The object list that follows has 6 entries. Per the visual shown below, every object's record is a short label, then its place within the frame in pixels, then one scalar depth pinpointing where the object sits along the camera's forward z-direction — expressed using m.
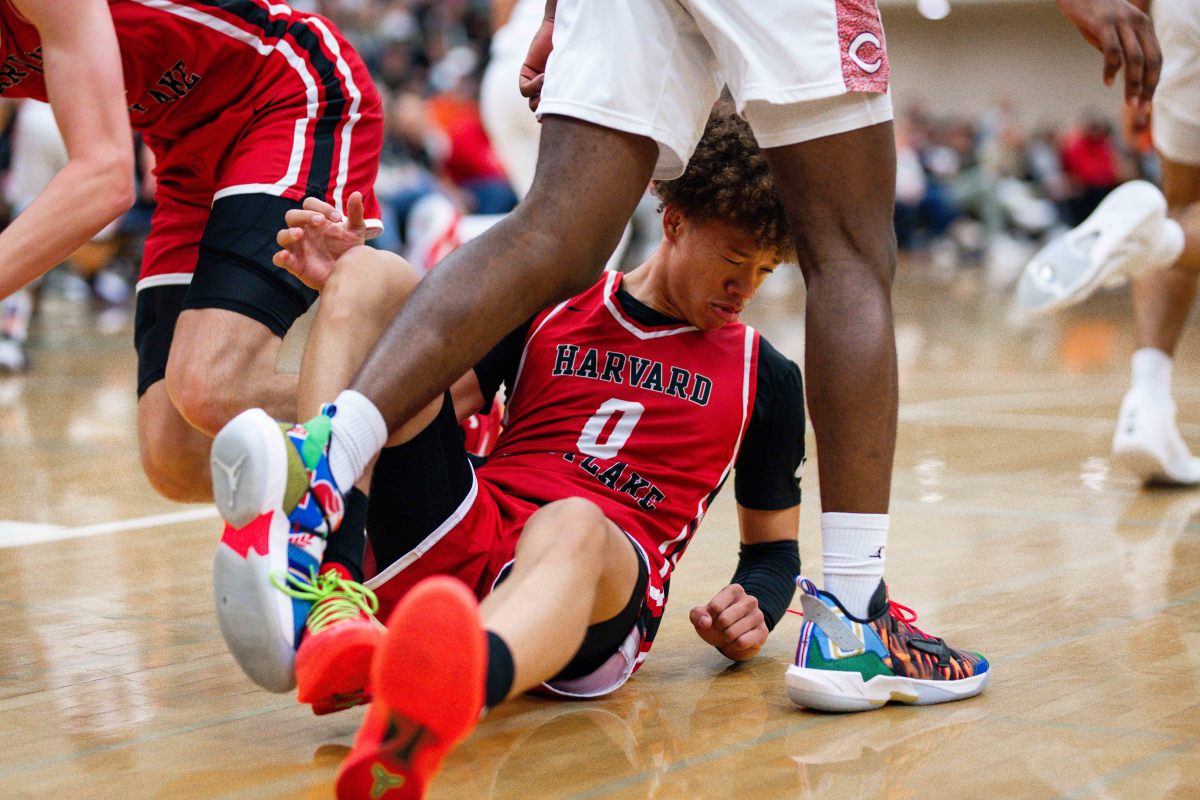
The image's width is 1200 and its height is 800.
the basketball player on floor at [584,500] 3.03
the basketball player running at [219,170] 5.35
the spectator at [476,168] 22.66
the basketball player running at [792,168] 3.96
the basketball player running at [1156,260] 7.15
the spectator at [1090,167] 38.50
